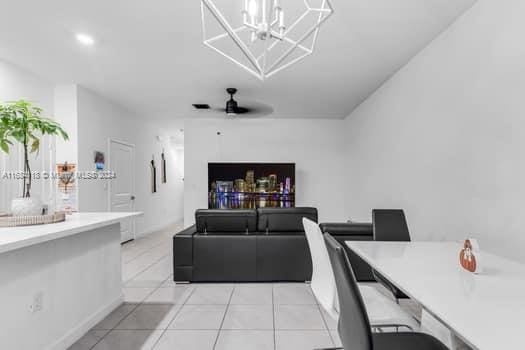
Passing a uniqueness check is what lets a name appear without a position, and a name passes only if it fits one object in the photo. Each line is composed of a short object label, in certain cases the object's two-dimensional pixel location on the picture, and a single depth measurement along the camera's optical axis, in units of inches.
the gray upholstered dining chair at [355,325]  38.1
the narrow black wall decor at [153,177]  282.6
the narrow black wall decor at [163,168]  314.5
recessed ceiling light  111.4
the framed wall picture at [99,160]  184.9
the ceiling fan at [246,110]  173.9
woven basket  72.7
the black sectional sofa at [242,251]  129.4
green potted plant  72.1
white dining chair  55.8
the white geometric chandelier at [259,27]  62.4
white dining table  32.1
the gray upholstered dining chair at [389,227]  95.8
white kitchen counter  62.7
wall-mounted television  238.8
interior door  206.4
